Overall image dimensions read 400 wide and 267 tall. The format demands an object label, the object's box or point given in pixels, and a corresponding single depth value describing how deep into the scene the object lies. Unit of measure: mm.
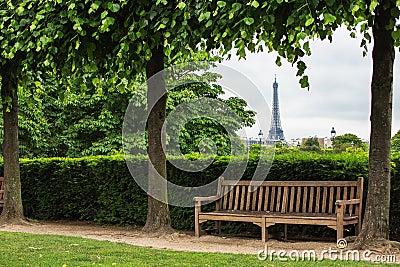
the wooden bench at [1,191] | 12492
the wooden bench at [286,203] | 8547
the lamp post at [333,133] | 28250
